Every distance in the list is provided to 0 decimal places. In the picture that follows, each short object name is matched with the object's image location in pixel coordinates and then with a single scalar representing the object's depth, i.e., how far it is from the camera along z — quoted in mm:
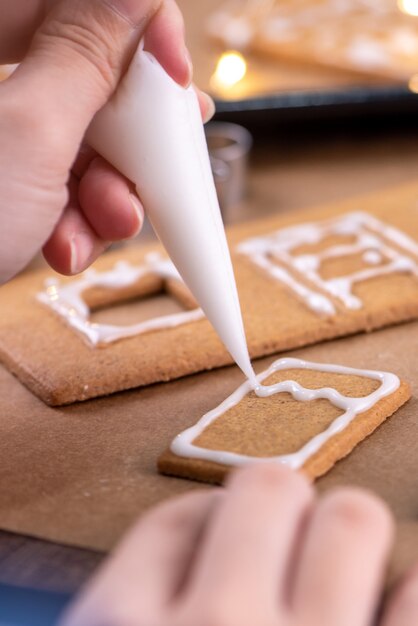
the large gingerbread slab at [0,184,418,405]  458
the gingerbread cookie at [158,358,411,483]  398
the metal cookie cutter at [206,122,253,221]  610
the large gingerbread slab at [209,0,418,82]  728
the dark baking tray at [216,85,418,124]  677
